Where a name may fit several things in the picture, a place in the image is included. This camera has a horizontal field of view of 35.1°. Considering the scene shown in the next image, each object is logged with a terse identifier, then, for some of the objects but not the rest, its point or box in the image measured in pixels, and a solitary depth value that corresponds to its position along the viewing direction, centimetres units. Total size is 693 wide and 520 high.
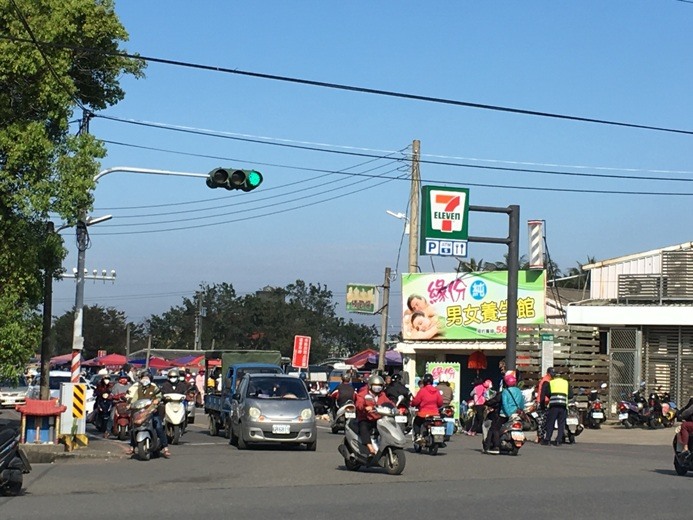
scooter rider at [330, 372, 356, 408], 3011
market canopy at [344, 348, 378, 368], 6005
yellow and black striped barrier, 2248
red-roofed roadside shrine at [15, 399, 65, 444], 2098
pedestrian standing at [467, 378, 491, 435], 3044
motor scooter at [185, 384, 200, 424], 3307
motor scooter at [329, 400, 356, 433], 2634
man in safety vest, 2586
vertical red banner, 4839
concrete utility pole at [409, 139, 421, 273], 3956
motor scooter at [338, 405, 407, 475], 1755
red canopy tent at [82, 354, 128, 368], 6670
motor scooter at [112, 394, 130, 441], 2609
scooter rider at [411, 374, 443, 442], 2259
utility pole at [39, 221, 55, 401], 2538
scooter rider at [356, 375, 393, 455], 1781
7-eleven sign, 3253
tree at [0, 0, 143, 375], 2133
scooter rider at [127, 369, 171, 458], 2078
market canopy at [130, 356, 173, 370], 6988
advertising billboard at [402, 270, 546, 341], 3994
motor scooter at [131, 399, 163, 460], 2041
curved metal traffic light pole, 2580
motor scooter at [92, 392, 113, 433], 3055
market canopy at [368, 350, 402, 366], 5259
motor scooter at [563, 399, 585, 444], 2742
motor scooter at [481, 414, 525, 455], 2214
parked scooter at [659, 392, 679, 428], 3362
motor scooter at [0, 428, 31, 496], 1385
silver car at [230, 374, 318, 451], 2292
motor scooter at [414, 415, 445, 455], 2205
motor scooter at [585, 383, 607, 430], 3312
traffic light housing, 2195
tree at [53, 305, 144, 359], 10131
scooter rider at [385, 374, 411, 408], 2742
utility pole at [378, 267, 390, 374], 4256
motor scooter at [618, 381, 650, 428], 3338
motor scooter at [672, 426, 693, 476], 1805
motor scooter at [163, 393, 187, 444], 2448
